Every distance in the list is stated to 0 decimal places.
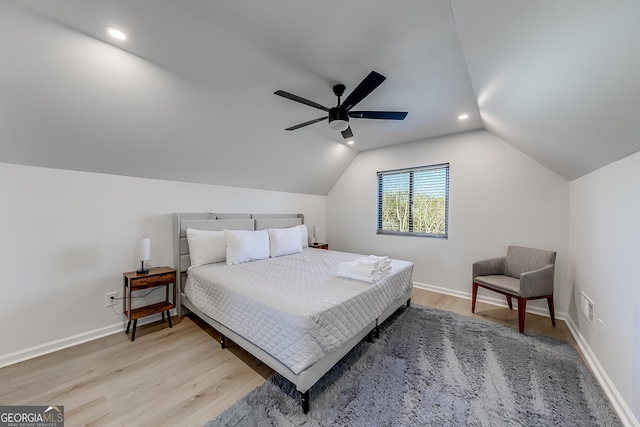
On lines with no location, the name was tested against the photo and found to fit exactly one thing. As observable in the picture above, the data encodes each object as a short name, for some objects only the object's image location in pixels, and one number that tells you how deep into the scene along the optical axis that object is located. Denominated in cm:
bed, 163
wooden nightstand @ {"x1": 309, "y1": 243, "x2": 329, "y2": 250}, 476
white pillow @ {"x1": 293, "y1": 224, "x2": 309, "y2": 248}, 425
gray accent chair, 256
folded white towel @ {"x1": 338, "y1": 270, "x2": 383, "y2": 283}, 234
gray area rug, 154
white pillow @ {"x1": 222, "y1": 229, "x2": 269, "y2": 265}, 299
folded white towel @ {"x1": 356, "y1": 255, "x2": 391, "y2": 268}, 244
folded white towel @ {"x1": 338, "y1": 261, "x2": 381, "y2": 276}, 237
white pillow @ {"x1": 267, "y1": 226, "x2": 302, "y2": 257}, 358
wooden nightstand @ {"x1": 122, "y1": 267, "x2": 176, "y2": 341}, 245
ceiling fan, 195
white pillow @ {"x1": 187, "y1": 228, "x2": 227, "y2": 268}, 291
